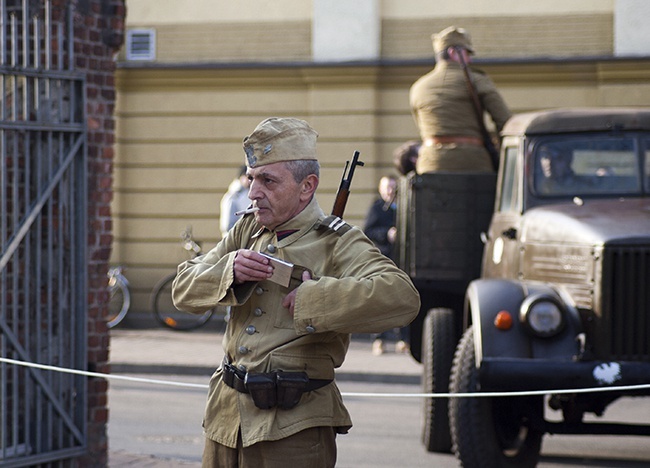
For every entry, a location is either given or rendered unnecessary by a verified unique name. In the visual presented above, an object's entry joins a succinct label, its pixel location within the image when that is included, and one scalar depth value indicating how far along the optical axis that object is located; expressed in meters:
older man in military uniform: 6.03
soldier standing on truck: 15.17
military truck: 11.42
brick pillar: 10.93
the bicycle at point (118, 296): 28.72
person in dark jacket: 23.51
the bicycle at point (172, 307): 27.96
